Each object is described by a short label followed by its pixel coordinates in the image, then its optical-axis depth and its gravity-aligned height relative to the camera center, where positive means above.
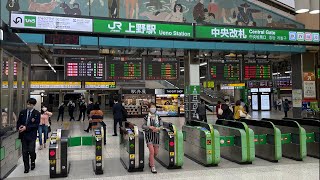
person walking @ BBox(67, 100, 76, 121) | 20.24 -0.75
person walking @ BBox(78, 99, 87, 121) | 19.55 -0.66
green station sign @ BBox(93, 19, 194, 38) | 5.98 +1.42
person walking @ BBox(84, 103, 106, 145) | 9.81 -0.67
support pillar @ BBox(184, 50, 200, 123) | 11.13 +0.37
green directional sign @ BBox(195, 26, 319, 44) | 6.57 +1.39
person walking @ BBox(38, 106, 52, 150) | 8.59 -0.77
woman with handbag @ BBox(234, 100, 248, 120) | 8.55 -0.49
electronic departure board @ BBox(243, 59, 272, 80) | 10.94 +0.97
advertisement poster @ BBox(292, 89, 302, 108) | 11.77 -0.10
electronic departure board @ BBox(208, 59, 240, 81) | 10.76 +0.96
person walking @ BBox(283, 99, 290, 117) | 20.45 -0.75
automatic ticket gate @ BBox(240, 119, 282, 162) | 6.44 -1.04
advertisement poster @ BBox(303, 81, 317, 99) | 11.77 +0.13
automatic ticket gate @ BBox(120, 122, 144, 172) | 5.80 -1.05
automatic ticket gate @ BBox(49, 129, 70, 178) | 5.52 -1.12
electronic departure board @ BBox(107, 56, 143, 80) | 10.16 +0.98
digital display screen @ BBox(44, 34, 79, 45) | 8.39 +1.64
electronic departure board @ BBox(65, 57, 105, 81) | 9.81 +0.95
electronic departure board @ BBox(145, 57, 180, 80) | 10.45 +0.99
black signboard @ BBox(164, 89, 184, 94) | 23.16 +0.38
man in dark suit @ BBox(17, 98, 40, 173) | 5.79 -0.59
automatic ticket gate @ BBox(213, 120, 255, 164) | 6.32 -1.04
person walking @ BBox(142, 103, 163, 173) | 5.71 -0.67
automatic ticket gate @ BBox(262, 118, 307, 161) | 6.55 -1.03
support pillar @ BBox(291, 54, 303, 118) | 11.84 +0.78
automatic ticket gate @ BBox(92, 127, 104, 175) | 5.74 -1.14
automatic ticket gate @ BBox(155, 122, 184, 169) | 5.99 -1.07
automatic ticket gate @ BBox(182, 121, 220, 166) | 6.21 -1.07
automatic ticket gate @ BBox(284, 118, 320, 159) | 6.95 -1.01
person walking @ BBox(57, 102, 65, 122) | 19.81 -0.78
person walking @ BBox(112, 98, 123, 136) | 10.94 -0.55
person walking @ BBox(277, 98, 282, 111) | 29.33 -0.83
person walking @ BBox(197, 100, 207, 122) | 12.35 -0.68
